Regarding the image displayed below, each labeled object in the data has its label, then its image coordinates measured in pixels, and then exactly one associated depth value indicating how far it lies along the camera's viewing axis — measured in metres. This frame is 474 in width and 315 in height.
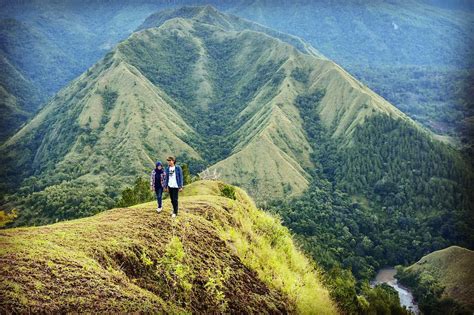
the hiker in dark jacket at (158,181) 22.94
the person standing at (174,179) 22.20
